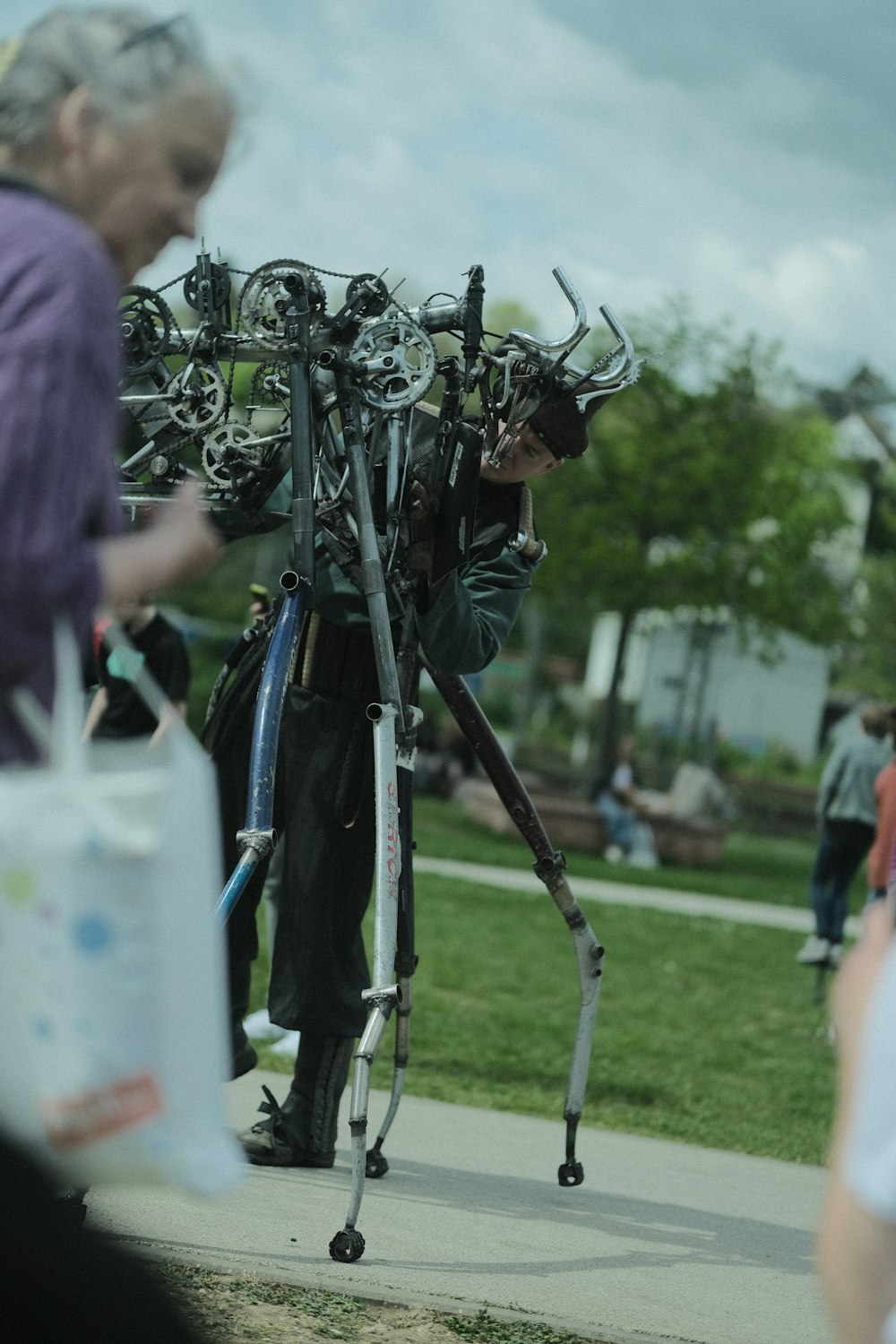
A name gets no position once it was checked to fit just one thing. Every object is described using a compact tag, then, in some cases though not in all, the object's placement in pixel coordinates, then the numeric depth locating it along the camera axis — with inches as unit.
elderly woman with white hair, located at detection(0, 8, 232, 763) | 71.3
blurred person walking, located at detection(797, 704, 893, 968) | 505.7
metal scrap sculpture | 159.5
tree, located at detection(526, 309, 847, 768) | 1009.5
